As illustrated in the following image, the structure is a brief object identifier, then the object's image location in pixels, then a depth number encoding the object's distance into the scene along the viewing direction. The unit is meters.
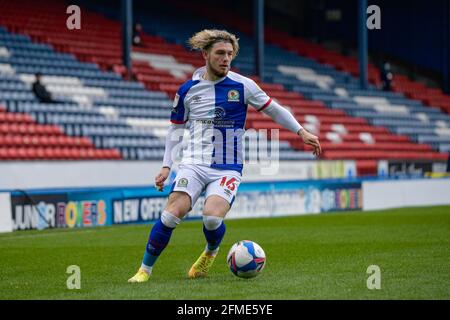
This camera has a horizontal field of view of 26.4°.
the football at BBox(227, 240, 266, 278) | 8.93
